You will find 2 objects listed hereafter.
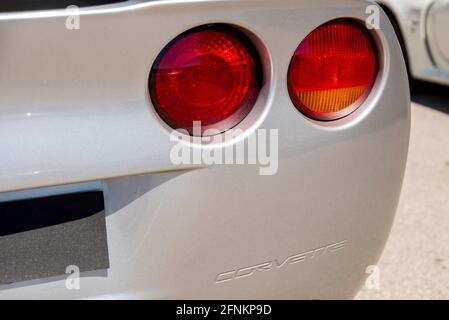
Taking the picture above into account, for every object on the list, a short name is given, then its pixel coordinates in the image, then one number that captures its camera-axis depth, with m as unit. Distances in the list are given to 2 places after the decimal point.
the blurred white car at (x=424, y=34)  4.31
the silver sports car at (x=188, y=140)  1.06
